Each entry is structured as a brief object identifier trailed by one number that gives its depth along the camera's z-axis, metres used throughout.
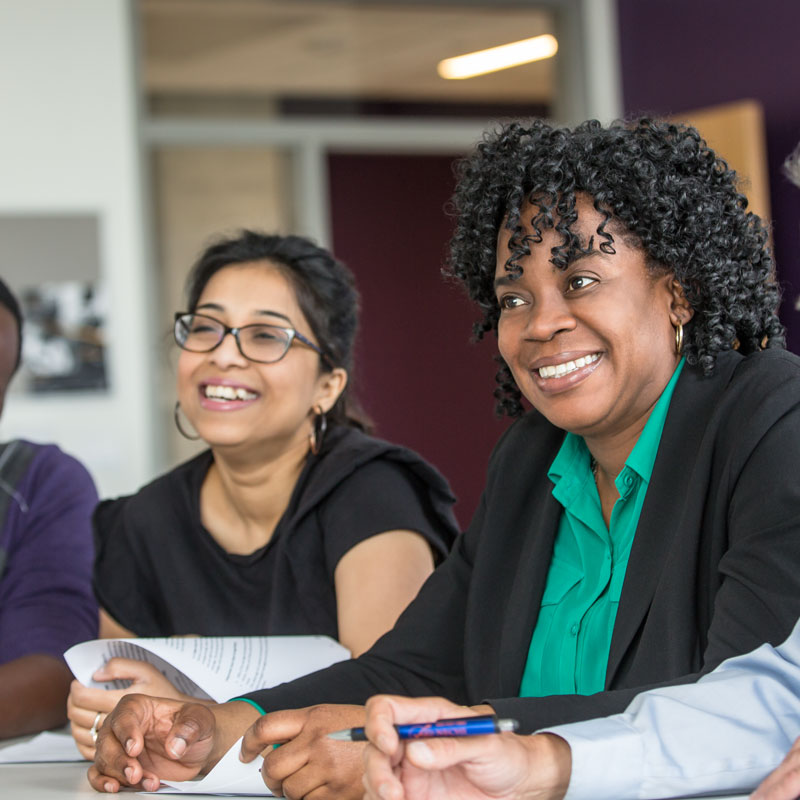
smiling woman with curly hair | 1.38
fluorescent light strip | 5.72
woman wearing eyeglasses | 2.21
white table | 1.45
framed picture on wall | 4.86
